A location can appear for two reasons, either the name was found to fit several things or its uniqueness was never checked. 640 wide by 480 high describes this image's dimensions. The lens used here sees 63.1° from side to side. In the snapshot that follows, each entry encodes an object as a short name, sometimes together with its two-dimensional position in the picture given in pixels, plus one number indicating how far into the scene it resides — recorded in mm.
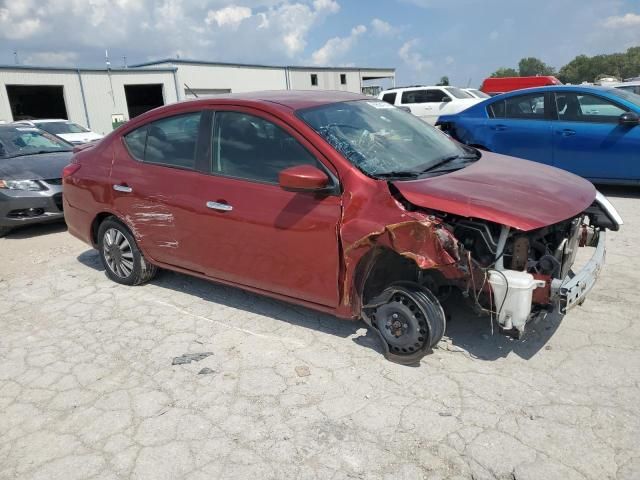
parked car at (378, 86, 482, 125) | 15695
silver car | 6789
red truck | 18578
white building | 26719
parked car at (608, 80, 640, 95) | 12272
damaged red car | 3027
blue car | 6914
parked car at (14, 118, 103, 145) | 13766
